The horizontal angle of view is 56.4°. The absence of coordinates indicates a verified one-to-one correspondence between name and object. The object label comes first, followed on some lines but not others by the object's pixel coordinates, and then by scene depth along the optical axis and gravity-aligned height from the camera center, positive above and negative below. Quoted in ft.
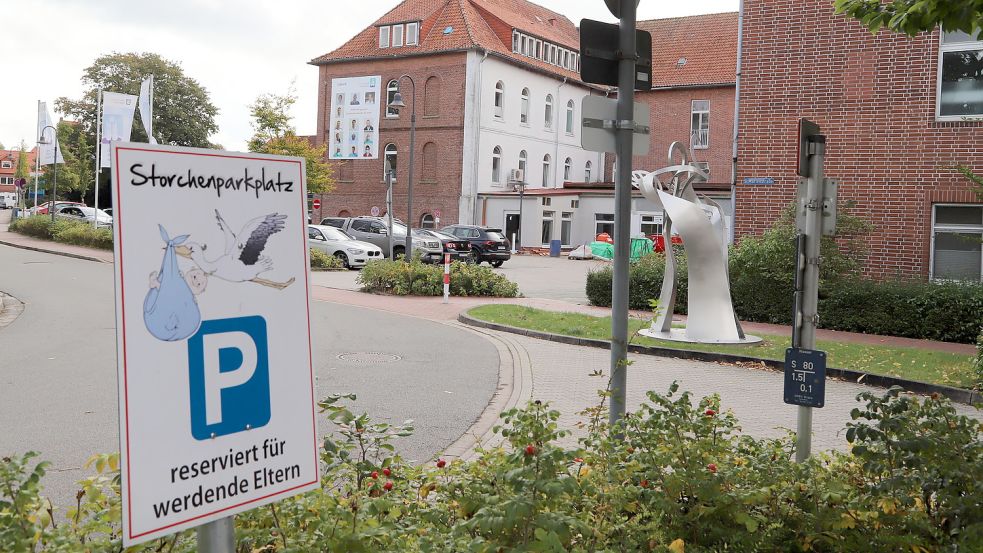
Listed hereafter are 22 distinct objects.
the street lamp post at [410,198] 91.91 +2.25
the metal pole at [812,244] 17.42 -0.32
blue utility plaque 16.21 -2.68
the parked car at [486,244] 115.14 -2.81
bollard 65.64 -3.84
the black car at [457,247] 108.99 -3.11
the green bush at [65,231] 112.68 -2.20
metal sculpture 45.50 -1.92
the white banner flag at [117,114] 110.63 +12.42
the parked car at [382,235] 107.24 -1.90
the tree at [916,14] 15.60 +3.80
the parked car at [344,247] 99.35 -3.06
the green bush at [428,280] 70.69 -4.61
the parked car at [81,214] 146.81 +0.18
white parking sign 6.36 -0.87
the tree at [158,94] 226.17 +30.74
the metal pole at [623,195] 19.25 +0.63
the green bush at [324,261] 94.89 -4.38
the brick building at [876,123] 56.39 +6.76
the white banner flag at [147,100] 111.55 +14.33
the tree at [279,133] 160.25 +15.19
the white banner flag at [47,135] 134.21 +11.98
